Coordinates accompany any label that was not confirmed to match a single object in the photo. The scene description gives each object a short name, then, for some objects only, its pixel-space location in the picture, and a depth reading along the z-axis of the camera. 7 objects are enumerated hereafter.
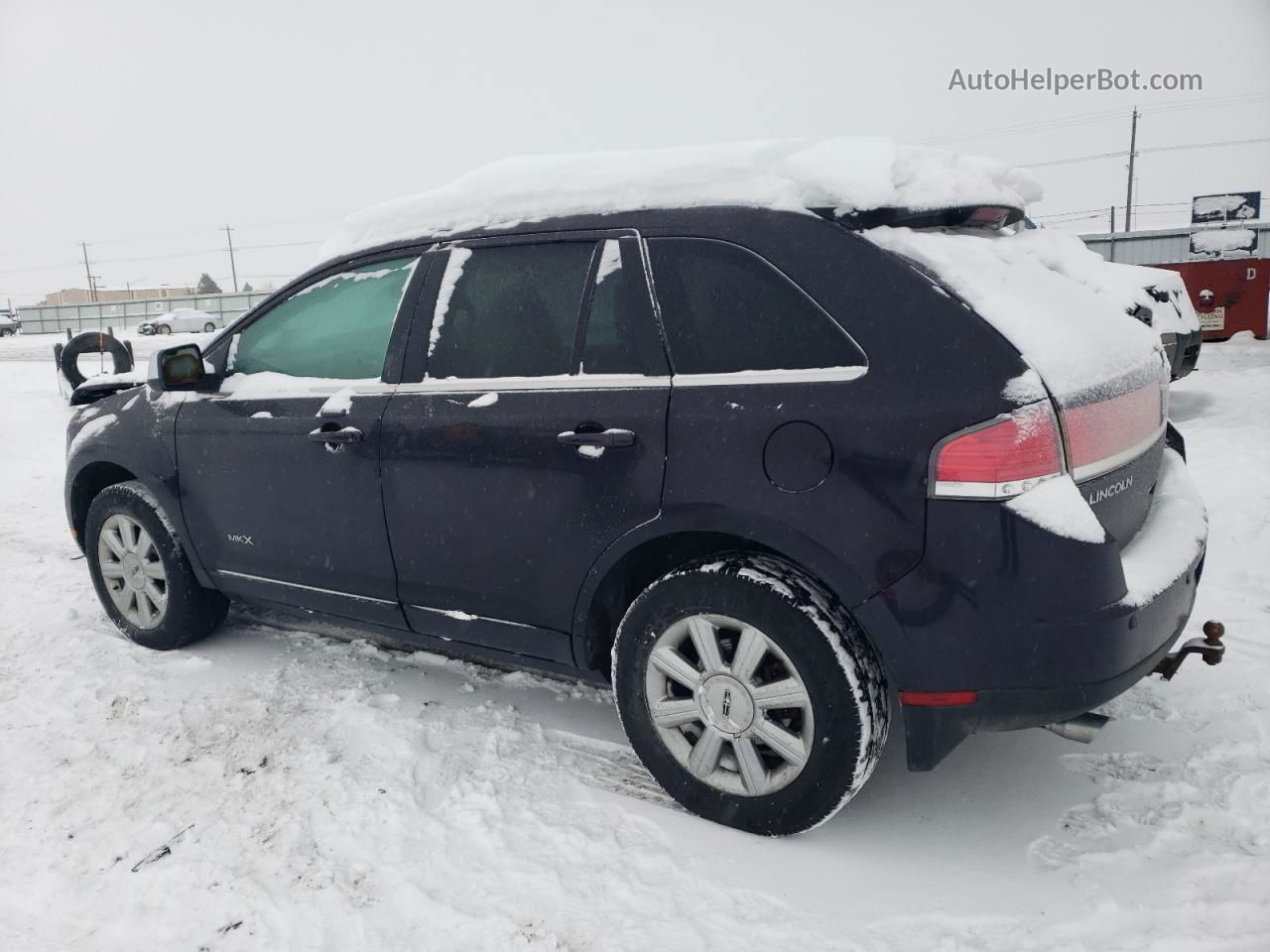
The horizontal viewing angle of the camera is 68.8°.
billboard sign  23.95
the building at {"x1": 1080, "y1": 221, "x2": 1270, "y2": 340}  12.45
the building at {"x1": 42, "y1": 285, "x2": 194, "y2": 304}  124.44
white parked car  39.20
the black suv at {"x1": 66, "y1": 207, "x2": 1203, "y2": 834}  2.27
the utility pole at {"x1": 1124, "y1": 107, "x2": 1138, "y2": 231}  46.12
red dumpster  12.34
